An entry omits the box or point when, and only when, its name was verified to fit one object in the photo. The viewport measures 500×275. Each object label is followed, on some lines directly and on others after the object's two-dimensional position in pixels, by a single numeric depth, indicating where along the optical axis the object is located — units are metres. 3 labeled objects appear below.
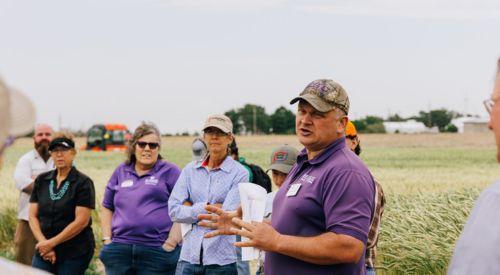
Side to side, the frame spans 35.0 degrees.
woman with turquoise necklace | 6.70
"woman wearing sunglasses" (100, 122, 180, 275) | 6.31
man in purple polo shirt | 3.57
